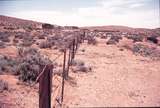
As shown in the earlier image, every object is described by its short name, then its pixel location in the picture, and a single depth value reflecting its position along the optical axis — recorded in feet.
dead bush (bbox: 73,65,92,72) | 28.18
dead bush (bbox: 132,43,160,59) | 48.43
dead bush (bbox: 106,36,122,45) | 74.14
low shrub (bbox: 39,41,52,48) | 52.30
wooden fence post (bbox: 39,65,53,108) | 8.83
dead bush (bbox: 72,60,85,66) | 30.50
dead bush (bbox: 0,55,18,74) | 24.37
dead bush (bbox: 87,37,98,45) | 69.67
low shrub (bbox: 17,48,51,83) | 21.89
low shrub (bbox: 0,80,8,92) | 18.23
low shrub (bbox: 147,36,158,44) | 88.31
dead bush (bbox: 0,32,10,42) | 63.40
